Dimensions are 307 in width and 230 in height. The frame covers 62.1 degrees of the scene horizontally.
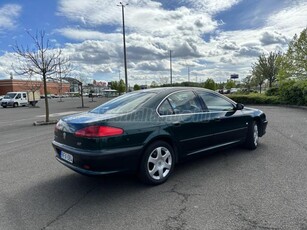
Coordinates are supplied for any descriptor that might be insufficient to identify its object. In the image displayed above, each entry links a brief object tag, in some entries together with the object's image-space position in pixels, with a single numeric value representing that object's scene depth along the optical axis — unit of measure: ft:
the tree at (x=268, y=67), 103.19
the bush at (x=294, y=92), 53.70
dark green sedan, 11.44
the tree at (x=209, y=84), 154.10
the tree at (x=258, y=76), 110.62
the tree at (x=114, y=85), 249.16
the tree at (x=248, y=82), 140.73
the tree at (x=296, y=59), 53.93
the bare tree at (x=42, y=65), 41.75
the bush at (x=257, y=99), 67.54
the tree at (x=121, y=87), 219.00
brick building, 234.99
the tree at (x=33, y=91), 110.93
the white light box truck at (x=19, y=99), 103.96
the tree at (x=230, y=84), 219.57
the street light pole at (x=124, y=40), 70.06
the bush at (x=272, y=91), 73.04
